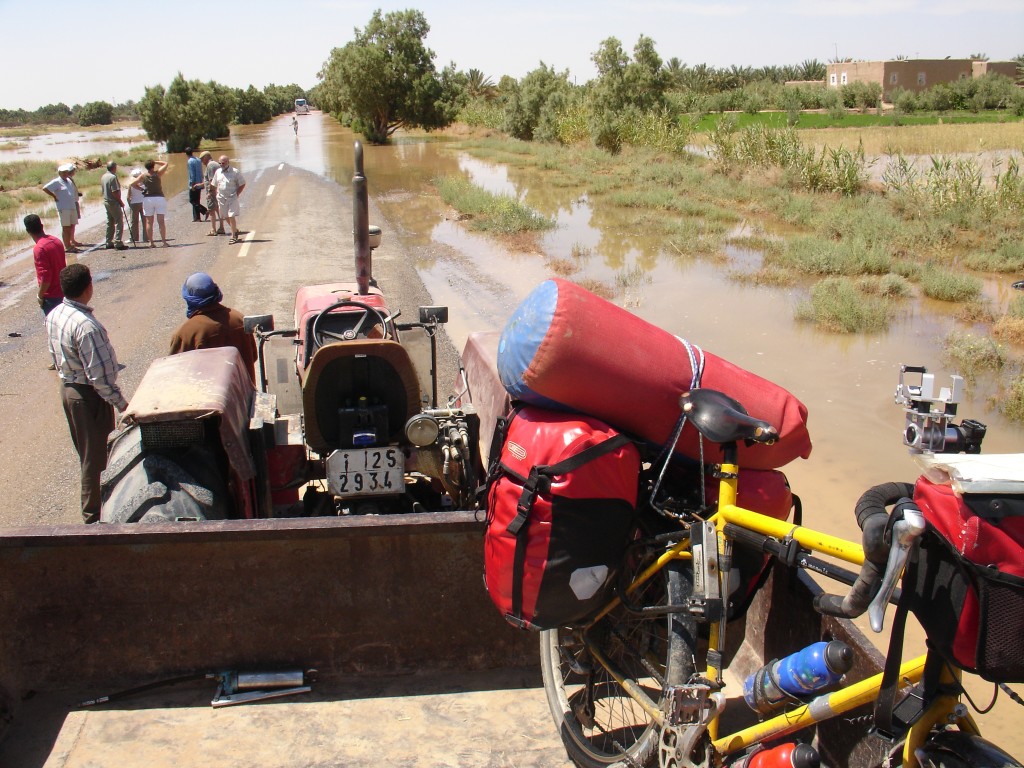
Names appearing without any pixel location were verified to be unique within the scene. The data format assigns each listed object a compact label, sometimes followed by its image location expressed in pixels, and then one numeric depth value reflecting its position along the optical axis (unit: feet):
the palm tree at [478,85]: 302.33
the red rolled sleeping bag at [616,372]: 9.50
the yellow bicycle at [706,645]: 7.44
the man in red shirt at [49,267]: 32.50
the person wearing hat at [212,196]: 62.85
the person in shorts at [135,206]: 59.36
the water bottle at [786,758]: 8.20
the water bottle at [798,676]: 8.14
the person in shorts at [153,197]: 57.52
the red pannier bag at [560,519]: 9.20
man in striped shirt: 17.92
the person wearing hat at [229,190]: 57.98
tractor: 13.30
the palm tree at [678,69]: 262.26
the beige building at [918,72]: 250.78
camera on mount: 7.72
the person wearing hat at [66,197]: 50.41
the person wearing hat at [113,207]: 56.03
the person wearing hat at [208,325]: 19.33
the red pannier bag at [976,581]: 6.40
